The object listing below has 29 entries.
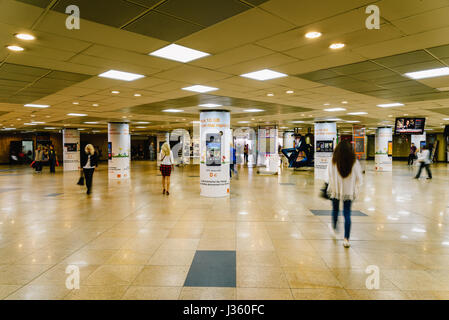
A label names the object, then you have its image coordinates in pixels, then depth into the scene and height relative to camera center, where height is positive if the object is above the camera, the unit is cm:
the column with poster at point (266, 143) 2148 +63
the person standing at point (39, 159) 1922 -56
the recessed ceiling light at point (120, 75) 568 +166
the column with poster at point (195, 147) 2862 +42
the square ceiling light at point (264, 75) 570 +165
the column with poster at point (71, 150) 2167 +8
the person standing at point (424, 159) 1449 -51
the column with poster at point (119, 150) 1614 +5
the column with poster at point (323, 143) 1647 +43
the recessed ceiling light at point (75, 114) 1311 +180
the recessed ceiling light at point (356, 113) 1337 +183
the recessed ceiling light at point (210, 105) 974 +168
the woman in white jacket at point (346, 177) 487 -49
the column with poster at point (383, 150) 2086 -2
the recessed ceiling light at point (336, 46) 408 +160
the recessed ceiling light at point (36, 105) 1024 +175
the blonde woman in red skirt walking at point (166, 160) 1006 -35
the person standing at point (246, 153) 2614 -26
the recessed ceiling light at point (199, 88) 708 +166
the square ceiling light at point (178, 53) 423 +162
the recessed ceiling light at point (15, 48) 415 +160
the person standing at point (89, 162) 998 -41
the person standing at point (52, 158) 1995 -51
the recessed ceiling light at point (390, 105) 1046 +178
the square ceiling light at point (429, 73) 560 +165
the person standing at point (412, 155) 2481 -50
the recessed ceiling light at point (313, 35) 366 +159
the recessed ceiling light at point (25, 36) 365 +158
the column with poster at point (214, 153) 1008 -10
